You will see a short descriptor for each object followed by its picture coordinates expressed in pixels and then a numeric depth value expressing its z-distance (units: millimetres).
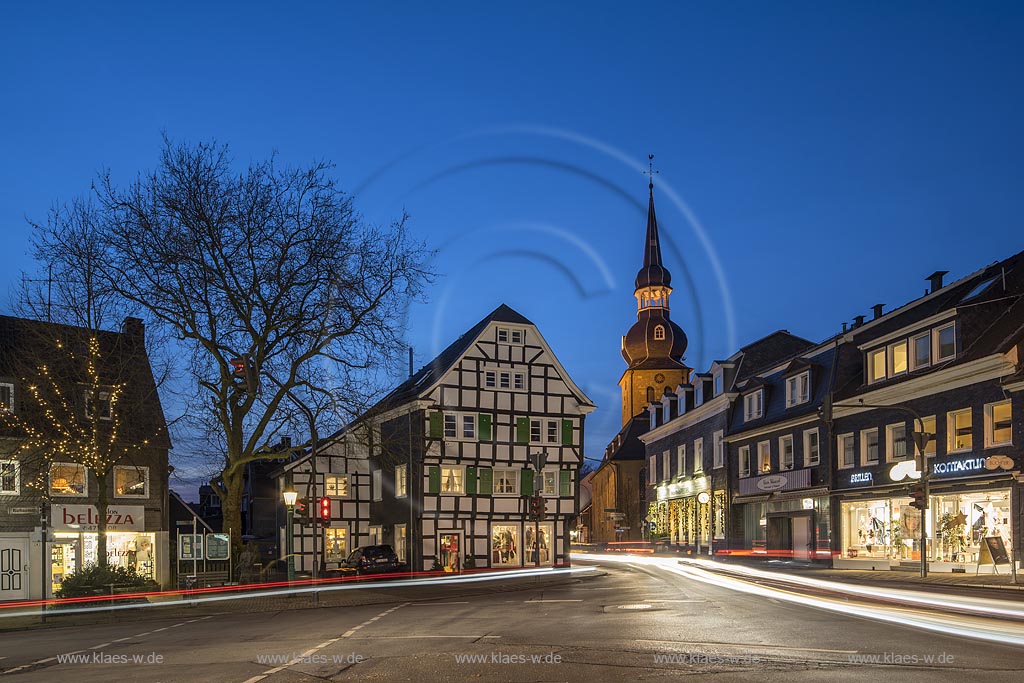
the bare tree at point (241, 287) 32188
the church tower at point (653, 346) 113938
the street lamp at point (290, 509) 31766
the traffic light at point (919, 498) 33438
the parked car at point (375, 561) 46469
